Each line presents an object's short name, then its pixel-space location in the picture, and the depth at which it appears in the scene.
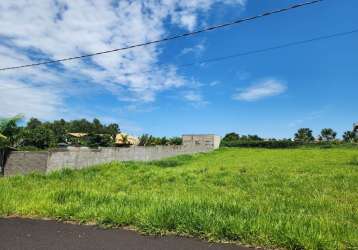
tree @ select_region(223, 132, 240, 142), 89.60
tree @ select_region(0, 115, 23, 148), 17.77
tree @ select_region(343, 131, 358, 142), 79.07
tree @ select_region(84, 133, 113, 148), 33.06
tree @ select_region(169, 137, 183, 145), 56.11
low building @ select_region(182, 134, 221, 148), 71.00
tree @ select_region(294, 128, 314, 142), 104.88
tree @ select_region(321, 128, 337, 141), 101.74
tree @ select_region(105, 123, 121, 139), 83.59
